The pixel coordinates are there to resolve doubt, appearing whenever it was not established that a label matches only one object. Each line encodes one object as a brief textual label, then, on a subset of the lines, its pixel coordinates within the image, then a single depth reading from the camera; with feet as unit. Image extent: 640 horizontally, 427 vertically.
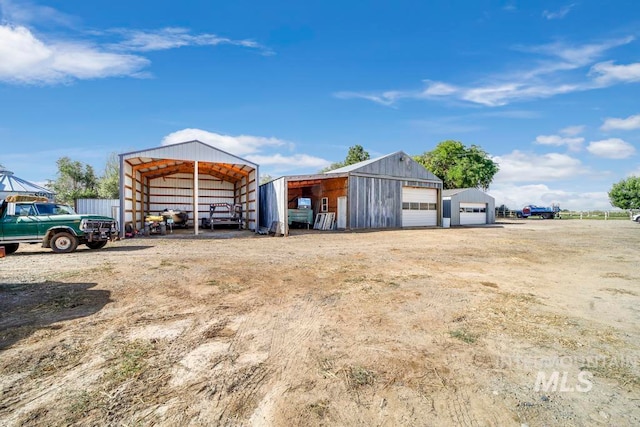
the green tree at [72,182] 116.83
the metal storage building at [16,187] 79.31
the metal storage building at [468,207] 94.63
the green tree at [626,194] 184.44
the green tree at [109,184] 111.34
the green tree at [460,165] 148.25
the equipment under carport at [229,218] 70.23
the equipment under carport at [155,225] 58.03
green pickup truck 32.00
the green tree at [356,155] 164.86
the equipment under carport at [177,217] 65.21
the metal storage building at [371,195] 65.26
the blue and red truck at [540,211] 145.89
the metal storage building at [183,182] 55.26
